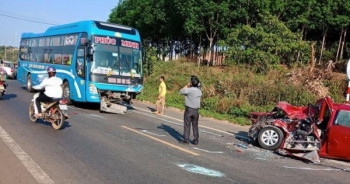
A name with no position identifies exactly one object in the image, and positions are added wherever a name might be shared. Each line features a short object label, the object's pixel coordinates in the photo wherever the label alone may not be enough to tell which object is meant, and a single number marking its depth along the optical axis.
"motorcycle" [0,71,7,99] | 15.21
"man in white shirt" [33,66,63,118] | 9.92
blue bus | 14.45
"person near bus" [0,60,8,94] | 15.28
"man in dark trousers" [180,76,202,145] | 9.17
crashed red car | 8.72
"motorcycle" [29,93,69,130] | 9.84
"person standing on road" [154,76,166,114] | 16.61
